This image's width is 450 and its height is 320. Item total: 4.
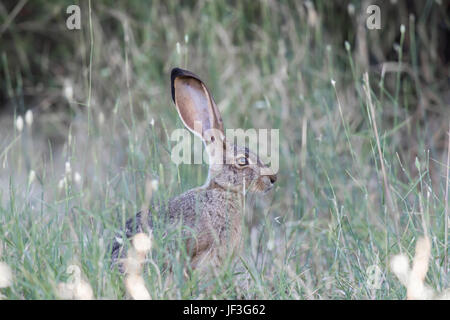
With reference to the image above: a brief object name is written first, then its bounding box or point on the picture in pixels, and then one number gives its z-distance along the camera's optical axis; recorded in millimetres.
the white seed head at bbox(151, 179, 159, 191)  5397
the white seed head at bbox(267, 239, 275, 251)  6114
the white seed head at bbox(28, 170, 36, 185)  5918
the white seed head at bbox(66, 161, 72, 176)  6323
